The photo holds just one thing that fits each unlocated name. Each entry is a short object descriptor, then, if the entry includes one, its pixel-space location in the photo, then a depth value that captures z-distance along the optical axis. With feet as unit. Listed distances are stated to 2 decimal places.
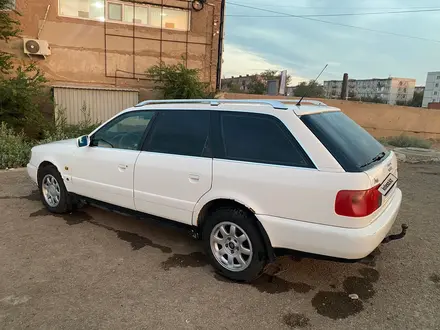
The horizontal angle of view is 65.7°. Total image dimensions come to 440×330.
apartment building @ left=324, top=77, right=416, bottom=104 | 275.06
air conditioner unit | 36.35
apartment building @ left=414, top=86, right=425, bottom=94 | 312.05
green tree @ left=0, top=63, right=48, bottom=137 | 30.25
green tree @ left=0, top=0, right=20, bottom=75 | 33.78
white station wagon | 8.82
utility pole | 64.19
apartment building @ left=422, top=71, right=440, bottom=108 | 264.52
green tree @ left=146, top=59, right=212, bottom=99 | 38.17
